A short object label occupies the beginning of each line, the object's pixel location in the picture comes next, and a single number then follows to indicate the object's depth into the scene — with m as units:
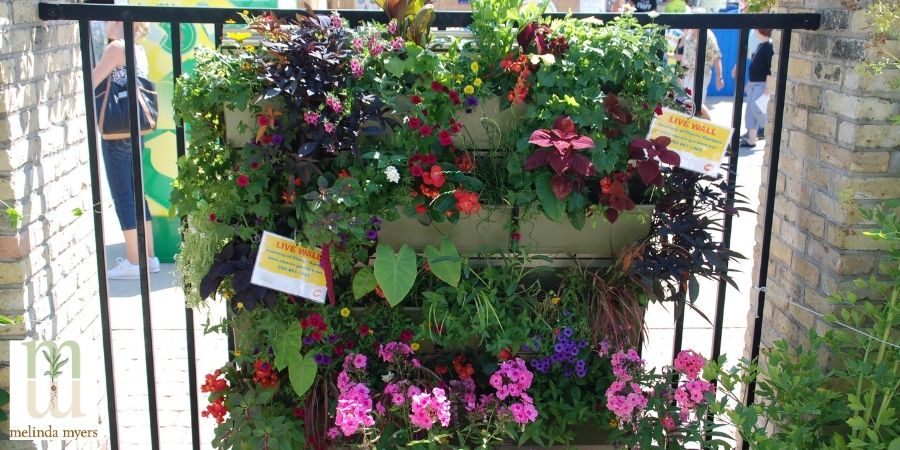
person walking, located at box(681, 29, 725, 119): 8.12
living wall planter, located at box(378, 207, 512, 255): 2.20
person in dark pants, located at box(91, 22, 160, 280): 4.64
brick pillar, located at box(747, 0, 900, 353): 2.21
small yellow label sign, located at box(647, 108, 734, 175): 2.16
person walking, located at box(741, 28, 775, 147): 9.20
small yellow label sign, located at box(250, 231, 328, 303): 2.11
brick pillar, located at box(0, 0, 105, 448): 2.20
